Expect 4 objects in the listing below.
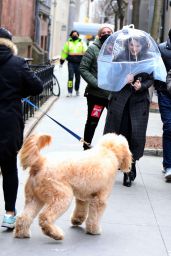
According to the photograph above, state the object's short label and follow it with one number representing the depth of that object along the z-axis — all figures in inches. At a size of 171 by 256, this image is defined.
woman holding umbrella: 424.8
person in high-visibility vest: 1007.1
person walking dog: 300.3
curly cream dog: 288.7
